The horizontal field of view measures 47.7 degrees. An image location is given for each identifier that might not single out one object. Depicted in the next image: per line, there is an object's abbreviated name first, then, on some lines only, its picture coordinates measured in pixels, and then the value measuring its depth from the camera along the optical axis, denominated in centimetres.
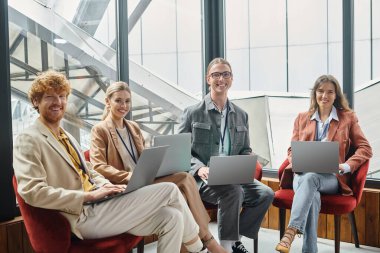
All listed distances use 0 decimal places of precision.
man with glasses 268
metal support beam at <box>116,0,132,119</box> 336
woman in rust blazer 268
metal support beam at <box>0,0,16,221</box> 247
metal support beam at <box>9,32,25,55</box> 263
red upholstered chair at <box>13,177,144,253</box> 190
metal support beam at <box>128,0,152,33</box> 376
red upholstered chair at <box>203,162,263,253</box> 285
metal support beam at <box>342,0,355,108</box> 344
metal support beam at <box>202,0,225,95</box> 423
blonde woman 248
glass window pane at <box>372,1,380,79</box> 345
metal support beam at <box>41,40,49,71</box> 309
